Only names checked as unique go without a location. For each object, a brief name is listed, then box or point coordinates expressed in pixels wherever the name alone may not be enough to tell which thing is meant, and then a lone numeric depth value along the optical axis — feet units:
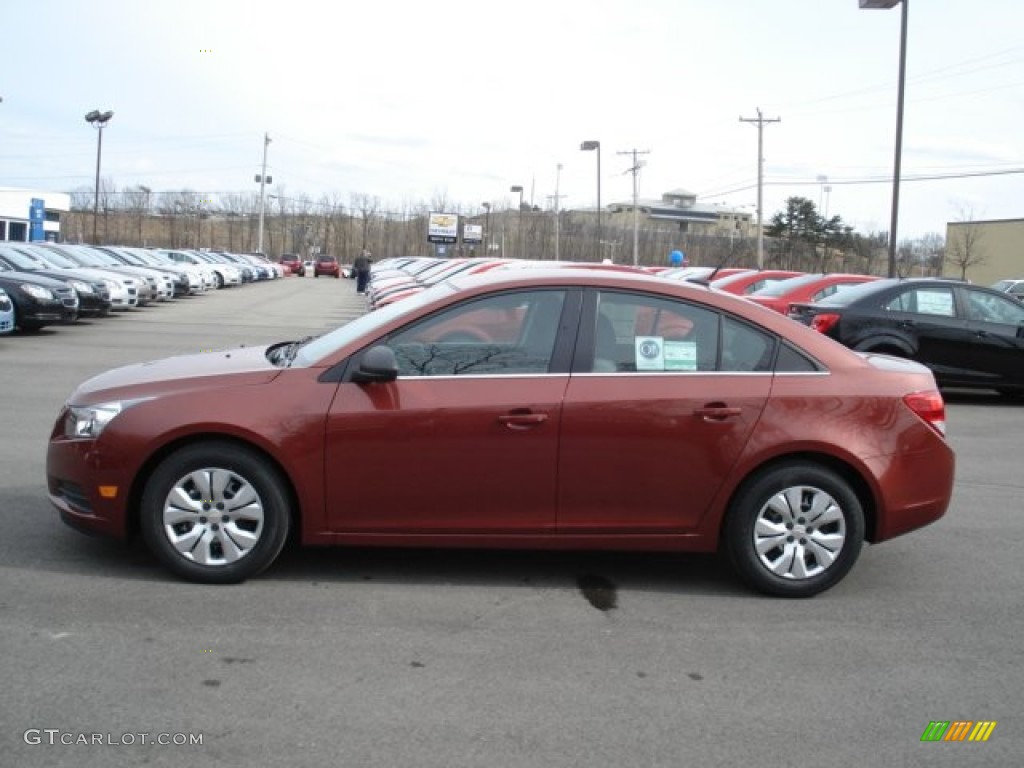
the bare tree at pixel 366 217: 344.08
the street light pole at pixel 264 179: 253.03
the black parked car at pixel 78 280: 65.10
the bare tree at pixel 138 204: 334.85
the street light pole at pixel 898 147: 93.66
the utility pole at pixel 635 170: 213.48
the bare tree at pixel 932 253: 249.98
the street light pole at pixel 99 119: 206.49
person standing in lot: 139.54
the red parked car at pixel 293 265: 244.01
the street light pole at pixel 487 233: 314.43
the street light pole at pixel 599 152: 218.38
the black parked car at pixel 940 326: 40.88
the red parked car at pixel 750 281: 62.13
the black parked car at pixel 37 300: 54.65
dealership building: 251.39
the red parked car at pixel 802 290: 48.80
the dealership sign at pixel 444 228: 261.03
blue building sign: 199.72
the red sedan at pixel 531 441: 16.07
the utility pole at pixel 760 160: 166.81
